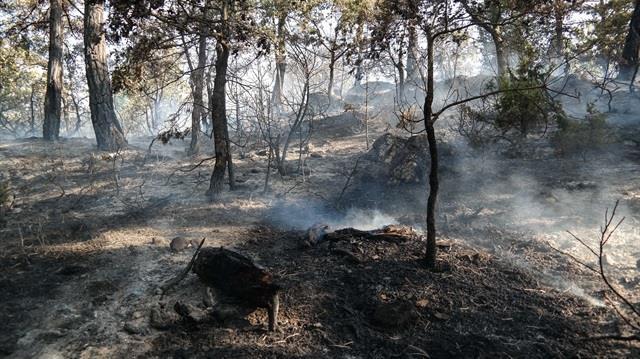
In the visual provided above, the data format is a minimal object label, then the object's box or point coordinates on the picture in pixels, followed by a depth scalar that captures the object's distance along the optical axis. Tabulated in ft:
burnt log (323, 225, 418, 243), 19.13
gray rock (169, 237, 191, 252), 19.14
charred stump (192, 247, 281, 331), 13.70
